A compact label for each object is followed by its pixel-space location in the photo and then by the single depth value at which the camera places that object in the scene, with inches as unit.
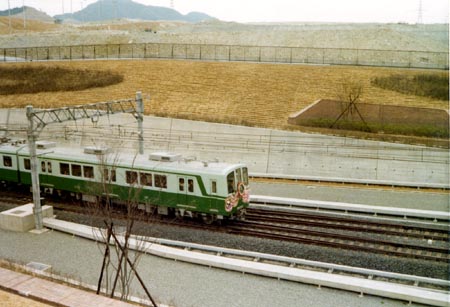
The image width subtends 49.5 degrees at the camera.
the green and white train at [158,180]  792.3
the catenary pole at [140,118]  1035.9
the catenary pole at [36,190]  776.9
